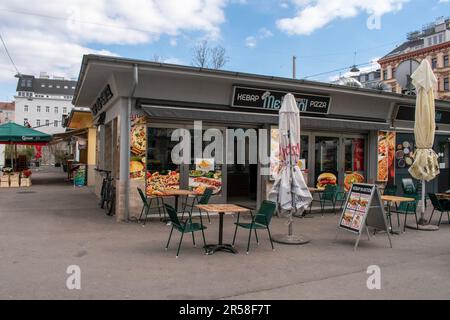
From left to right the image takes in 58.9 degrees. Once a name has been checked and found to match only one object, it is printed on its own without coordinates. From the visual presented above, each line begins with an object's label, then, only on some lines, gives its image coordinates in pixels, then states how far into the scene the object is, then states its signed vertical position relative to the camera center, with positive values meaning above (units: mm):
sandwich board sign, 6992 -940
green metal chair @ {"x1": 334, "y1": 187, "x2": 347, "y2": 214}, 11043 -1034
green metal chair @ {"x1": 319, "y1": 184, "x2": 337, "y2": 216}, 10625 -965
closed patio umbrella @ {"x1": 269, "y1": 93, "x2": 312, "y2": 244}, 7309 -259
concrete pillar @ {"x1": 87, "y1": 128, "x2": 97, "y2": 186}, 19000 +186
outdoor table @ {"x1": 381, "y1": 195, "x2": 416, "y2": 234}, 8109 -821
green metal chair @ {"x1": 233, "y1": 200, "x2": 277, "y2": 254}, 6527 -970
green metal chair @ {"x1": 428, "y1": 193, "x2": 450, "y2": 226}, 9094 -1019
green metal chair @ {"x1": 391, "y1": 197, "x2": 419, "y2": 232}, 8580 -1095
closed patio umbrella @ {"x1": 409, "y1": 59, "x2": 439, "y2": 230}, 8695 +775
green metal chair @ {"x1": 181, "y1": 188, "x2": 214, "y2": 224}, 8227 -771
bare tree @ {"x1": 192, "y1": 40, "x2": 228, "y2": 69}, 31953 +7849
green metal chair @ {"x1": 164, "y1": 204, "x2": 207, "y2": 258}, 6055 -1034
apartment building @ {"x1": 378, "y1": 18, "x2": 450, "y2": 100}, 55228 +16001
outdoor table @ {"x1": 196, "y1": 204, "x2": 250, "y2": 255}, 6356 -1058
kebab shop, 9086 +932
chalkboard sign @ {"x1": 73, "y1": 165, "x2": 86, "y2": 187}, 18688 -905
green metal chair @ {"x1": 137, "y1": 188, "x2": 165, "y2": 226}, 8553 -1011
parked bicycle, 9836 -939
